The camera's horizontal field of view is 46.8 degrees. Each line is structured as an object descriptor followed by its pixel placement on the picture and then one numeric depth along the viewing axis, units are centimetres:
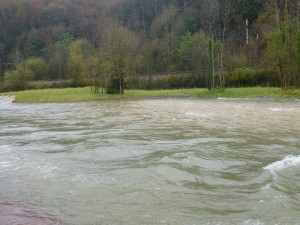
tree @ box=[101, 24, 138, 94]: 4188
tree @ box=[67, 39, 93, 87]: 5909
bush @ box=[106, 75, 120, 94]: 4231
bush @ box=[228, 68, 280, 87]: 4131
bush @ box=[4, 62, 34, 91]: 6606
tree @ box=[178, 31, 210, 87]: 4844
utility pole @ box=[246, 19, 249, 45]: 5637
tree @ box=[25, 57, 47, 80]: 8085
